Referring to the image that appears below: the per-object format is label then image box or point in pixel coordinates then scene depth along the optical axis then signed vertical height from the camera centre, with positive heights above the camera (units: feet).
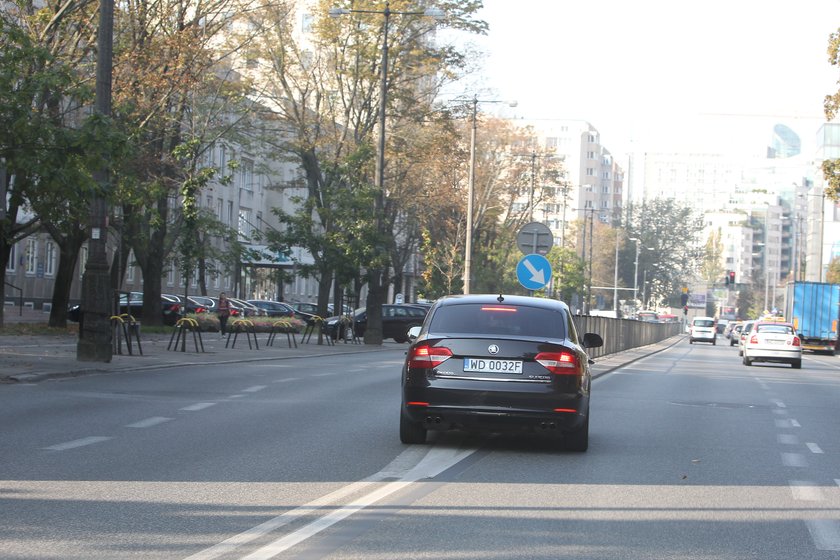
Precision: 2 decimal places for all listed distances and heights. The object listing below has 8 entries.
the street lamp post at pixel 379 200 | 146.92 +11.87
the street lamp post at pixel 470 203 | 155.08 +13.08
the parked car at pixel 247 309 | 199.61 -1.79
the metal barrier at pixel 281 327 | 139.77 -3.28
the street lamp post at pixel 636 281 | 465.02 +11.41
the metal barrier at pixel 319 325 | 147.33 -3.06
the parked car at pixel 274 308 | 209.97 -1.55
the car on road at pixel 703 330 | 294.87 -3.33
